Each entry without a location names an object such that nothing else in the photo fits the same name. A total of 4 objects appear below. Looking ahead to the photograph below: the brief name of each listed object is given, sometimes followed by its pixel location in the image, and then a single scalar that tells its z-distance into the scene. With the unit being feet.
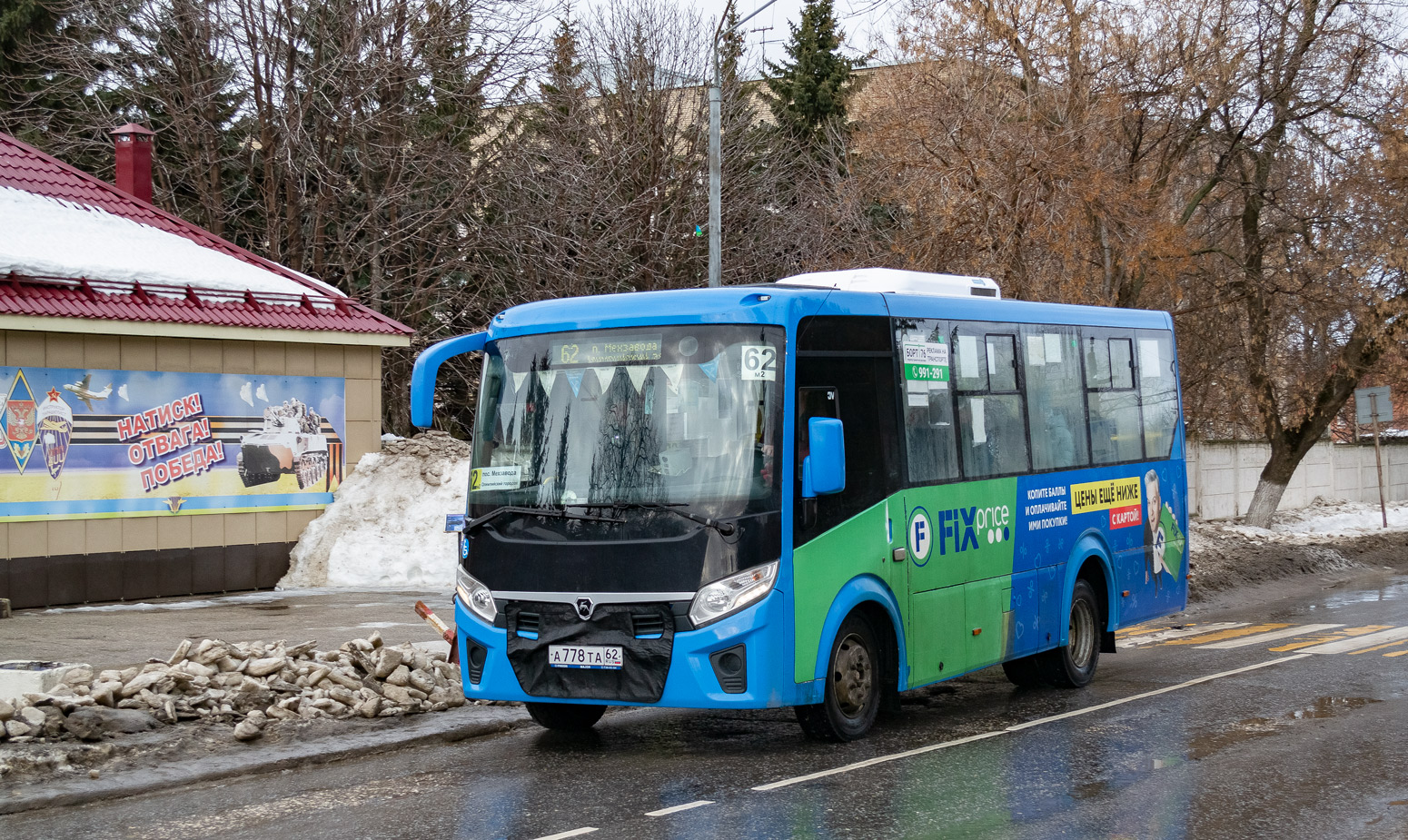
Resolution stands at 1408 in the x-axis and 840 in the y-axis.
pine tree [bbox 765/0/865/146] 143.43
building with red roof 51.29
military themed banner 51.06
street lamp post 58.85
